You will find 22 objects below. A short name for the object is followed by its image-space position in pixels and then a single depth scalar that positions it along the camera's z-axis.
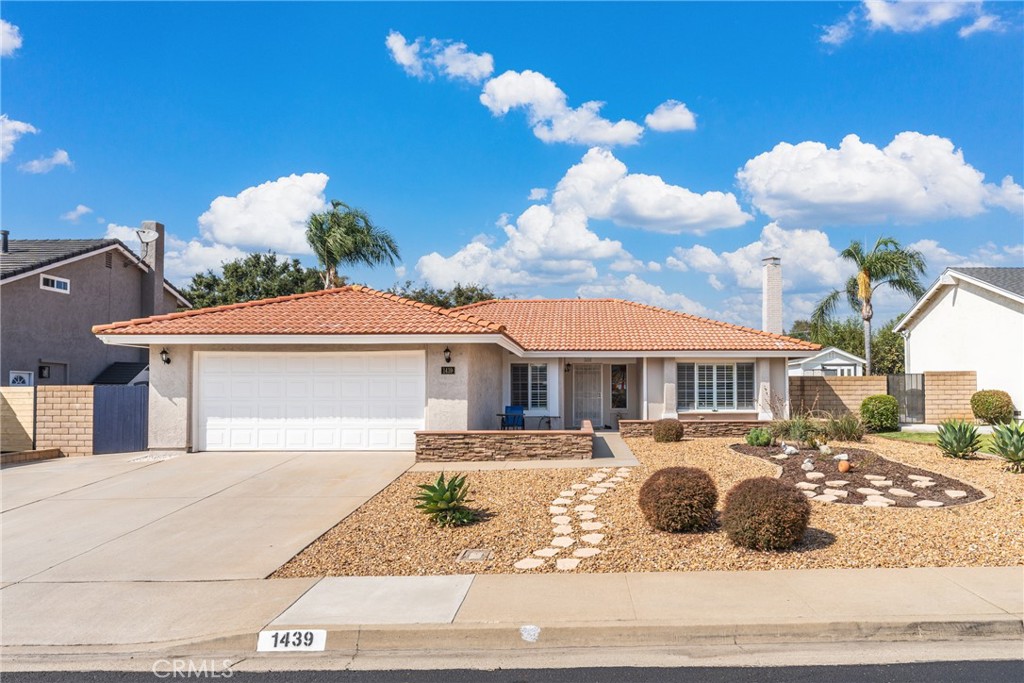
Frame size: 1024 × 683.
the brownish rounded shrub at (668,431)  17.66
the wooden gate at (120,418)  15.74
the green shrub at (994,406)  22.91
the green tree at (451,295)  47.06
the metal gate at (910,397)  24.73
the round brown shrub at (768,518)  7.49
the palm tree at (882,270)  29.83
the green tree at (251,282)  45.09
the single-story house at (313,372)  15.01
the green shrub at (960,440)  13.29
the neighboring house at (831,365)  42.03
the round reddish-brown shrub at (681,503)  8.23
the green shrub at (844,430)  16.41
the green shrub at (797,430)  15.55
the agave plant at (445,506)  8.95
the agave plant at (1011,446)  11.84
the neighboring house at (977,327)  23.97
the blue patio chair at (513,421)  18.83
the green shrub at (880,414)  21.19
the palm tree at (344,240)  30.38
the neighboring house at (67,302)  20.02
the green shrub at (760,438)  15.50
